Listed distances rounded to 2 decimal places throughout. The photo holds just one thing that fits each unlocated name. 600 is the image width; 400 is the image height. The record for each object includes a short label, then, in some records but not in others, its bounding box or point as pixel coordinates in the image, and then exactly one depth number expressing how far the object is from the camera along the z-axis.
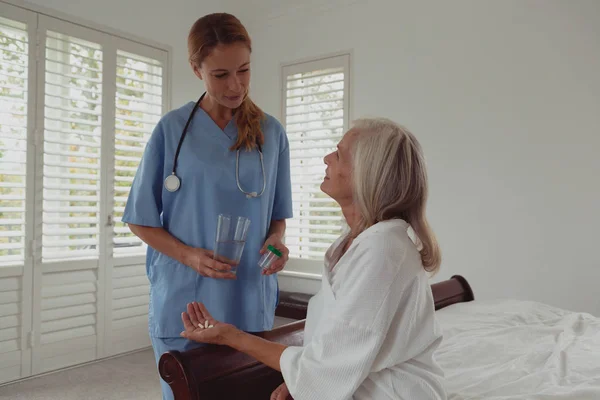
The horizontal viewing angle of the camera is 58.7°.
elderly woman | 0.99
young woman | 1.38
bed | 1.21
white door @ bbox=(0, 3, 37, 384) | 3.14
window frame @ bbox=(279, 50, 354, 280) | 4.00
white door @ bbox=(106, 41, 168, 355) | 3.73
